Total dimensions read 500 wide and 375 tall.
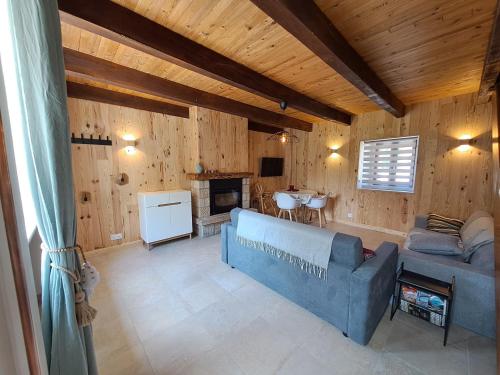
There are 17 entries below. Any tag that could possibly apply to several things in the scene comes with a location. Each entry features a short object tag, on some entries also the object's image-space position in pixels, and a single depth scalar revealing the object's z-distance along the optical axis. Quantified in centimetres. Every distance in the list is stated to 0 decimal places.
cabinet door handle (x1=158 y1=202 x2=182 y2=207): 348
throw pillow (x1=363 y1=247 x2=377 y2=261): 179
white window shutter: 402
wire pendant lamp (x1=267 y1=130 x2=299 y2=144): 584
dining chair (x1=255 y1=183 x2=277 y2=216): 531
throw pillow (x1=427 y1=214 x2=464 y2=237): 285
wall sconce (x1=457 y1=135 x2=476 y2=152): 337
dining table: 450
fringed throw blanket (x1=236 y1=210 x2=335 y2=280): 176
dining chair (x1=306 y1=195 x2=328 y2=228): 443
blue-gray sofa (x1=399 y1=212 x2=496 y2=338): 164
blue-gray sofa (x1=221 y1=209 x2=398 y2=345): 156
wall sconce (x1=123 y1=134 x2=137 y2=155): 345
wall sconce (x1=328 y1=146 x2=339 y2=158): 504
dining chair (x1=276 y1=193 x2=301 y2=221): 436
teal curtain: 79
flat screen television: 561
